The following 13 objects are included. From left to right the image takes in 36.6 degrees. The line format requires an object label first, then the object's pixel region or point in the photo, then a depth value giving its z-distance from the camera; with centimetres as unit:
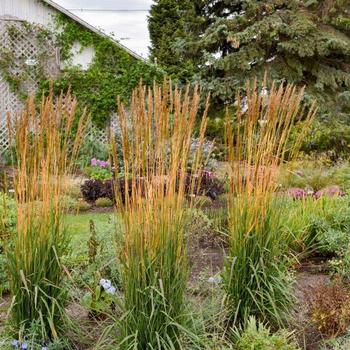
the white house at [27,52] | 1145
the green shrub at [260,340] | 239
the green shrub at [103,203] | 700
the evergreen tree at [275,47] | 1204
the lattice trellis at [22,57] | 1145
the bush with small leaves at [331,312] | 280
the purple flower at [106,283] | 259
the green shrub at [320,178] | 651
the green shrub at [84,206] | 671
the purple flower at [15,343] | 242
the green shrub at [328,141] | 988
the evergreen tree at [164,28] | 1570
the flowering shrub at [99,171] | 846
